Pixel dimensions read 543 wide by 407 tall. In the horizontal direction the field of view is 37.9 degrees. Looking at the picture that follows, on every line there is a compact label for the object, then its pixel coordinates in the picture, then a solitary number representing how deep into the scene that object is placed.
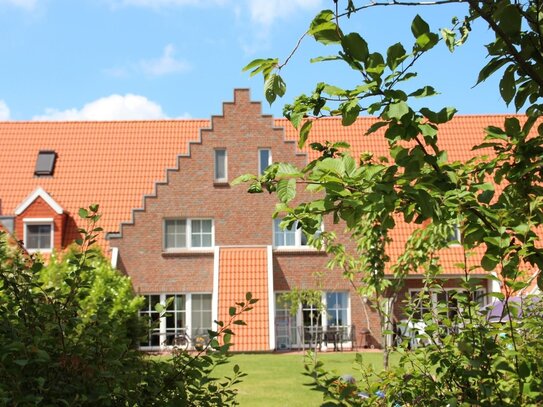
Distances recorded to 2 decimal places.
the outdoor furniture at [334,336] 25.88
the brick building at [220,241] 26.52
